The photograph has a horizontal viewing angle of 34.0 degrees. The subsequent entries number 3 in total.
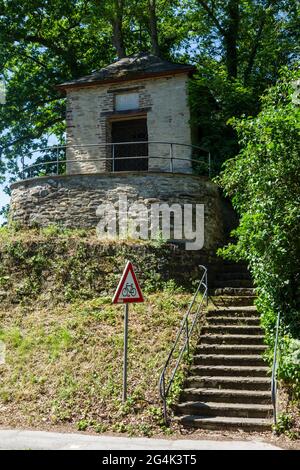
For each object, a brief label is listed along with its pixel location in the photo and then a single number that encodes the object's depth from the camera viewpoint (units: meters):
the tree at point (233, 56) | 17.48
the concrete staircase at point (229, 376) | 7.73
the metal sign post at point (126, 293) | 8.32
